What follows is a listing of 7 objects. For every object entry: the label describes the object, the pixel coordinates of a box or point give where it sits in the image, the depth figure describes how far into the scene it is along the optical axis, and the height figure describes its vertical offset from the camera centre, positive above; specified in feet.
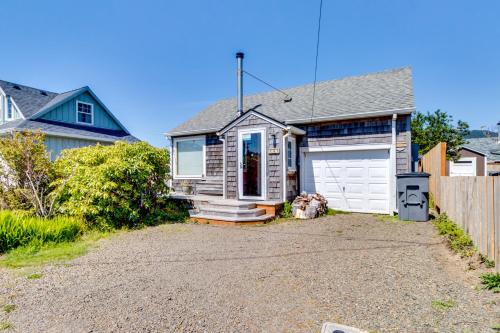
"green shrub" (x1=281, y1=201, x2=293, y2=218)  27.91 -4.42
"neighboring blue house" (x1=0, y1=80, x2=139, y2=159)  43.80 +9.41
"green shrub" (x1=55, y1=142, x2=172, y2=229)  23.32 -1.46
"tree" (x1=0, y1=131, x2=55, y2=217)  24.82 -0.66
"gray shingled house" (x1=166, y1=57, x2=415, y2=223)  27.35 +1.79
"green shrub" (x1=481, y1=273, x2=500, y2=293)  9.92 -4.26
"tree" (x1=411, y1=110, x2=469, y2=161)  59.98 +8.03
